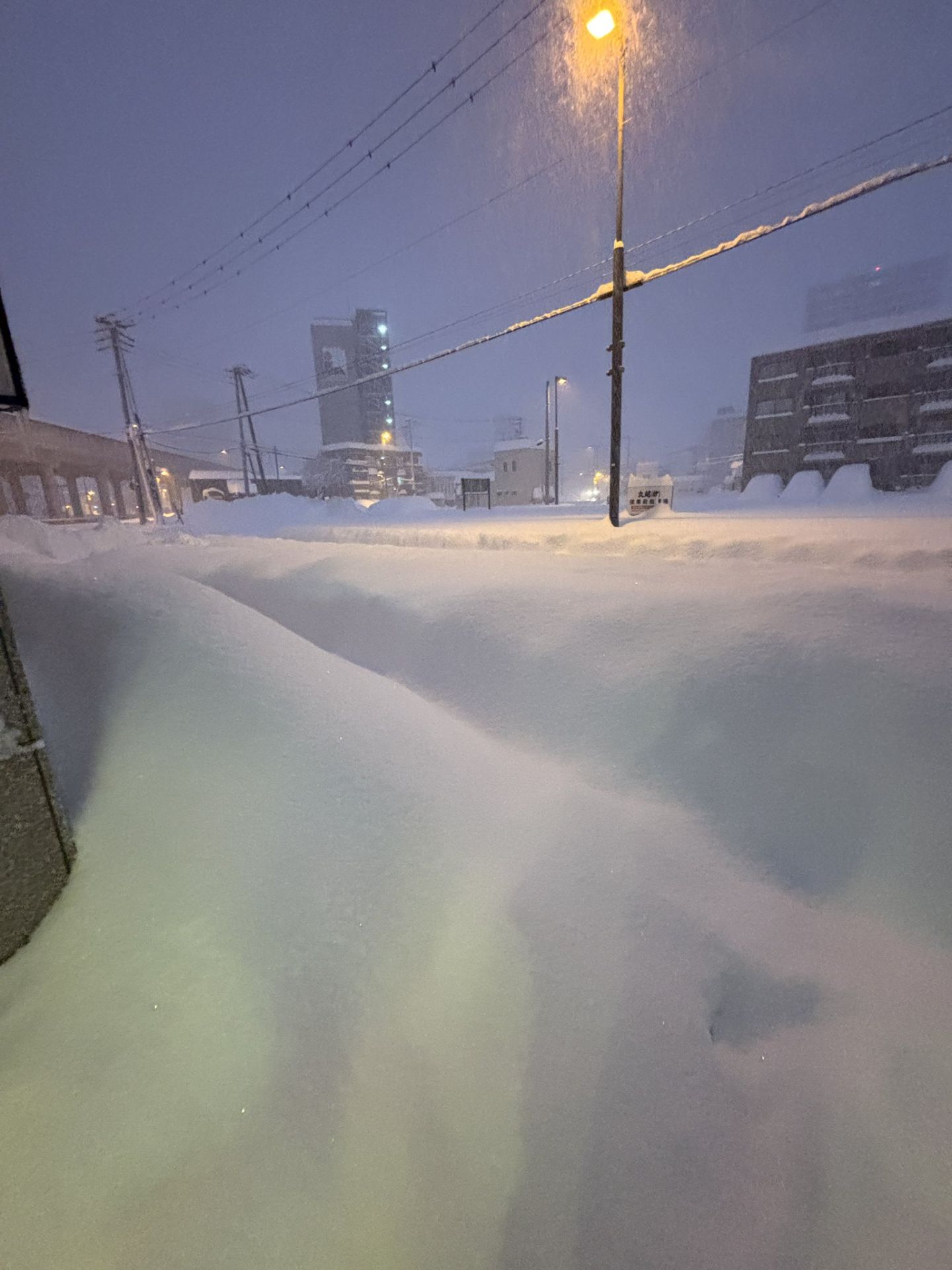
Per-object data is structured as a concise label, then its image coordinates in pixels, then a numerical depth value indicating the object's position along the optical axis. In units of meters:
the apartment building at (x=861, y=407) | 20.62
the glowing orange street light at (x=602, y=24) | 6.29
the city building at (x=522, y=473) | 47.91
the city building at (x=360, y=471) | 54.12
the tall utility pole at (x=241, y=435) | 33.78
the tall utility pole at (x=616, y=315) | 6.32
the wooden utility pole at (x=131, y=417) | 25.26
